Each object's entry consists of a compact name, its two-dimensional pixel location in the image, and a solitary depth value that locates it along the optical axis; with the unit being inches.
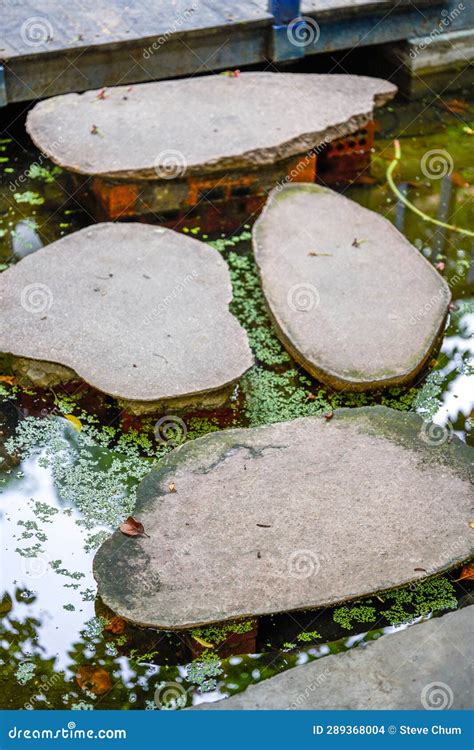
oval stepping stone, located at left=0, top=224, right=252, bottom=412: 168.1
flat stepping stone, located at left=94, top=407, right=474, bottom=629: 136.6
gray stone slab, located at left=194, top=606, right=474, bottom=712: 124.8
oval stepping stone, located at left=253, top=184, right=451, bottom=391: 176.6
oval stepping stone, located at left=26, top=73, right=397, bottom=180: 215.8
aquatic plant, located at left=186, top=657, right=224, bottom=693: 133.4
